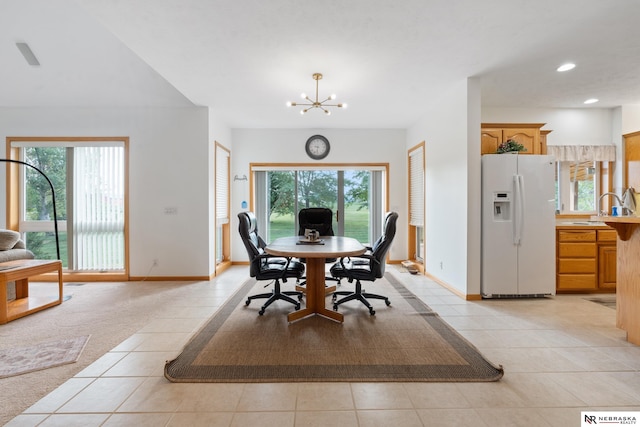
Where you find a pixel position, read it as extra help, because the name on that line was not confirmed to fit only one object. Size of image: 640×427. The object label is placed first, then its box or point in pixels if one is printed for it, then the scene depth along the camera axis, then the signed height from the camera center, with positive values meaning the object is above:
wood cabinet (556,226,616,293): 4.04 -0.62
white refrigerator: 3.77 -0.15
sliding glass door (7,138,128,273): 4.93 +0.16
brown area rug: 2.11 -1.10
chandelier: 3.58 +1.58
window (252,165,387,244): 6.44 +0.28
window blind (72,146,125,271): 4.94 +0.13
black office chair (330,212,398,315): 3.26 -0.62
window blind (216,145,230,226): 5.38 +0.47
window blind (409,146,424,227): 5.46 +0.46
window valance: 4.88 +0.93
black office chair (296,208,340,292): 4.55 -0.14
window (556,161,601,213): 4.95 +0.41
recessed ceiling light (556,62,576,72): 3.45 +1.64
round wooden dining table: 2.91 -0.58
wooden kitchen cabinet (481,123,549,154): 4.14 +1.02
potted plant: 3.92 +0.82
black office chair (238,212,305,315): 3.22 -0.61
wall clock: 6.07 +1.27
